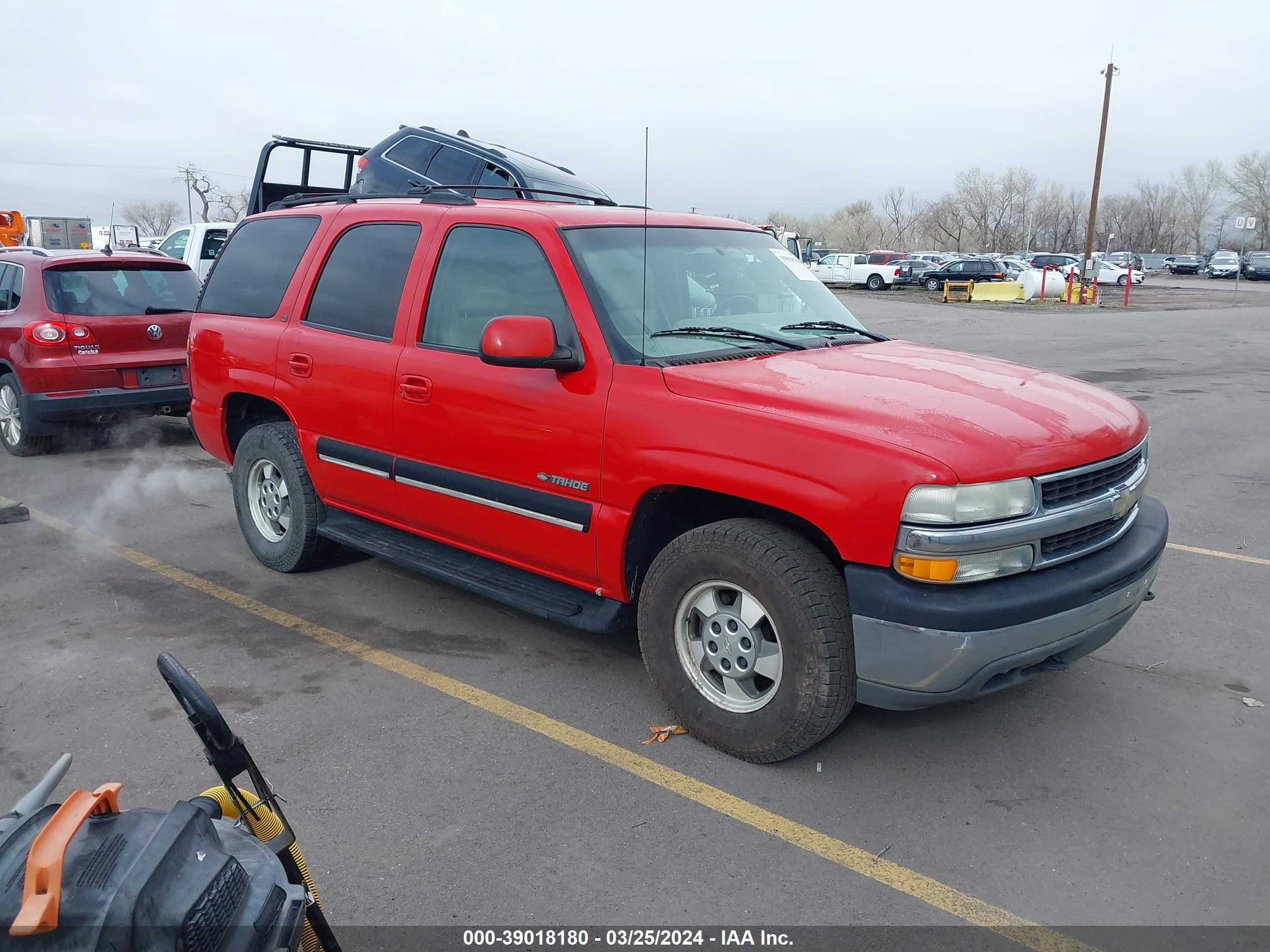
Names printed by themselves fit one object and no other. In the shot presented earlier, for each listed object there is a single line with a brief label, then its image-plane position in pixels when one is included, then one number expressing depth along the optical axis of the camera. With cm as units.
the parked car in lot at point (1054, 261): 5150
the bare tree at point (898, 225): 10719
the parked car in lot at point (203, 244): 1345
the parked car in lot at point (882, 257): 4244
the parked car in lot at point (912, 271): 4256
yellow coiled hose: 196
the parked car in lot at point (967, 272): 4003
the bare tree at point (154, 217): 10288
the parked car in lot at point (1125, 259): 6147
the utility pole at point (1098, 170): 3959
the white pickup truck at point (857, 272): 4147
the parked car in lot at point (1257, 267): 5562
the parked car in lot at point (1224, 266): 6125
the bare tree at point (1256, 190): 9119
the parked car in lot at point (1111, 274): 4844
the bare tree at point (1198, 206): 10850
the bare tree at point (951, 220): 9738
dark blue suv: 782
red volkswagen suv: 830
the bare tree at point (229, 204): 7001
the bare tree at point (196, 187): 6454
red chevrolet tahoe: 307
